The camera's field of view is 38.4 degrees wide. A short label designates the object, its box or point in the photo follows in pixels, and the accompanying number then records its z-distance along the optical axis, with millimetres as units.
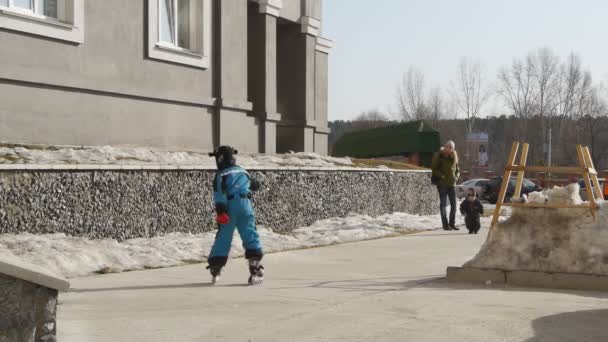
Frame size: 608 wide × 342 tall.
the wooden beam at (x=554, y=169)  8930
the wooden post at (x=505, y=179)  9109
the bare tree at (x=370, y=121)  109612
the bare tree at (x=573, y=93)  75938
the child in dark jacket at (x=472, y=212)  15734
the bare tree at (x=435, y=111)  83062
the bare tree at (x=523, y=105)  75500
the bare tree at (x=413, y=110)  82250
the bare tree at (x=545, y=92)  75038
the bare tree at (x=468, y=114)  75312
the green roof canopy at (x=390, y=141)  30266
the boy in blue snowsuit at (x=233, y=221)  8750
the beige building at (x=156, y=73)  12836
